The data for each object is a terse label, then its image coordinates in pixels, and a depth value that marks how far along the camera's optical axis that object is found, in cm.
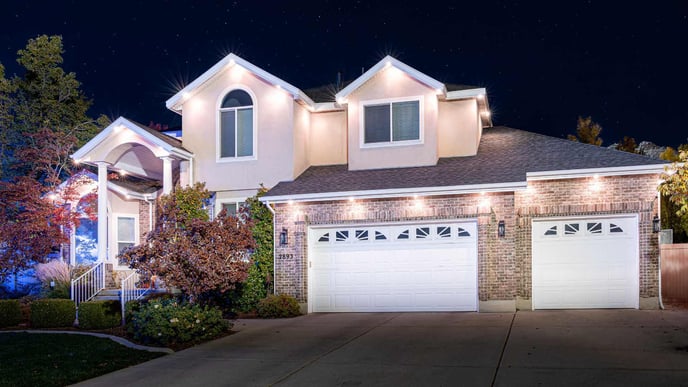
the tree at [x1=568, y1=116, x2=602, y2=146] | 3370
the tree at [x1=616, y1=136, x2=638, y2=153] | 3184
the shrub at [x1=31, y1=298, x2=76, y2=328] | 1530
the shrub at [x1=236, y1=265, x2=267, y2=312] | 1634
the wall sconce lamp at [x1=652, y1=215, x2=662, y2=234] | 1453
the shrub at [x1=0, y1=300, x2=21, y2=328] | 1561
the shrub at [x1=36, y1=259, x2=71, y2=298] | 1670
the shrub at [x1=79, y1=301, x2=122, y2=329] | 1477
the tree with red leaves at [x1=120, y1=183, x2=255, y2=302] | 1308
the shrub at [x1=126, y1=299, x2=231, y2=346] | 1208
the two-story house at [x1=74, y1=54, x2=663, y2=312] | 1488
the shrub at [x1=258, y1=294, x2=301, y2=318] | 1546
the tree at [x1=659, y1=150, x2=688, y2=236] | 1033
